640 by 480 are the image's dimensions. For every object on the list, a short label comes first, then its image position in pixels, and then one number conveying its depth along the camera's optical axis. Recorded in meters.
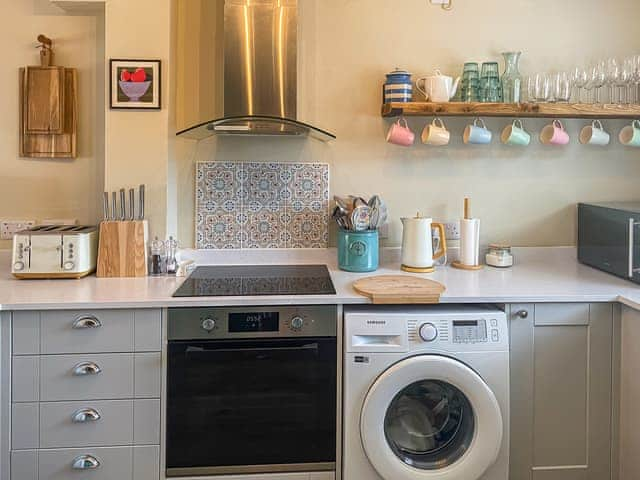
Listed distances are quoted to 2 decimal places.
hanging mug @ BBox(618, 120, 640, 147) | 2.43
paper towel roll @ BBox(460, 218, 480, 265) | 2.37
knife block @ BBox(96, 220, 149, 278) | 2.15
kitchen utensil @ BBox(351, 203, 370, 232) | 2.28
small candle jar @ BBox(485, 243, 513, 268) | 2.42
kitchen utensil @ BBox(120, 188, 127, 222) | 2.22
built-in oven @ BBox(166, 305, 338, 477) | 1.79
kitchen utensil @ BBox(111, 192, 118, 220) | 2.22
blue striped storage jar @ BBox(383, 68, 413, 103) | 2.34
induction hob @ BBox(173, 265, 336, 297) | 1.88
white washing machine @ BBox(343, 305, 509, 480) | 1.77
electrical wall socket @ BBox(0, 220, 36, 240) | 2.35
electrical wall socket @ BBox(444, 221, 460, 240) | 2.54
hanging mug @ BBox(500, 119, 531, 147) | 2.41
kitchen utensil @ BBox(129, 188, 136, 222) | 2.23
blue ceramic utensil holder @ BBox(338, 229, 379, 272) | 2.27
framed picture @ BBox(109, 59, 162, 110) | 2.21
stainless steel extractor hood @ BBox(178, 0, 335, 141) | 2.19
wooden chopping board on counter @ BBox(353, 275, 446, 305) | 1.83
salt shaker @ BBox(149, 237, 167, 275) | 2.21
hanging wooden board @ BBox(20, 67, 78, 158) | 2.29
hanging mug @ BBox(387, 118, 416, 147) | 2.39
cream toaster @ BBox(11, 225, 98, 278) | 2.03
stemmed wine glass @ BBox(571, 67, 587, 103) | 2.44
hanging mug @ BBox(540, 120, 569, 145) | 2.44
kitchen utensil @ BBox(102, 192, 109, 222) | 2.20
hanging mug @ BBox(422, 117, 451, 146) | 2.37
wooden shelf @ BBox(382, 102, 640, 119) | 2.29
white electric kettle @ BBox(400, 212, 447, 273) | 2.27
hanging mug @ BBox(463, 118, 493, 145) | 2.41
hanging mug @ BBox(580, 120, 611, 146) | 2.45
